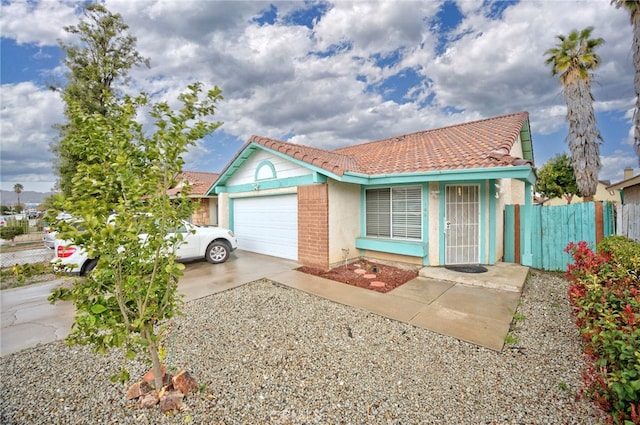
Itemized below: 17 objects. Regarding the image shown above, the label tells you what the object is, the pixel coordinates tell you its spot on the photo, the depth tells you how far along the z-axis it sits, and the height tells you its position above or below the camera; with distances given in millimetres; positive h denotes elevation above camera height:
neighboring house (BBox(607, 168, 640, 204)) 13083 +1059
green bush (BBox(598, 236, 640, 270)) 3670 -703
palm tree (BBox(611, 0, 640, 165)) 9250 +5618
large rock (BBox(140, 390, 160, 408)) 2506 -1753
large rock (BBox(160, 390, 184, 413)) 2438 -1734
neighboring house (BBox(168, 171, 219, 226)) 14273 +265
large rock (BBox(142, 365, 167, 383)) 2708 -1664
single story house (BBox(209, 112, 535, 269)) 7023 +396
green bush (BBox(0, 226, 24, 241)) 15469 -879
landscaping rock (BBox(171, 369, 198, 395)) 2631 -1692
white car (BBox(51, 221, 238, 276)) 8422 -1033
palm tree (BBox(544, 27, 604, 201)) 13329 +5693
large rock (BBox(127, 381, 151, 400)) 2604 -1726
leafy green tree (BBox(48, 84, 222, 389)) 2027 +32
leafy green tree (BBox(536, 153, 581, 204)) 20781 +2272
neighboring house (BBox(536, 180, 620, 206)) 26119 +1096
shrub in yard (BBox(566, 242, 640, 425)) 1822 -1029
